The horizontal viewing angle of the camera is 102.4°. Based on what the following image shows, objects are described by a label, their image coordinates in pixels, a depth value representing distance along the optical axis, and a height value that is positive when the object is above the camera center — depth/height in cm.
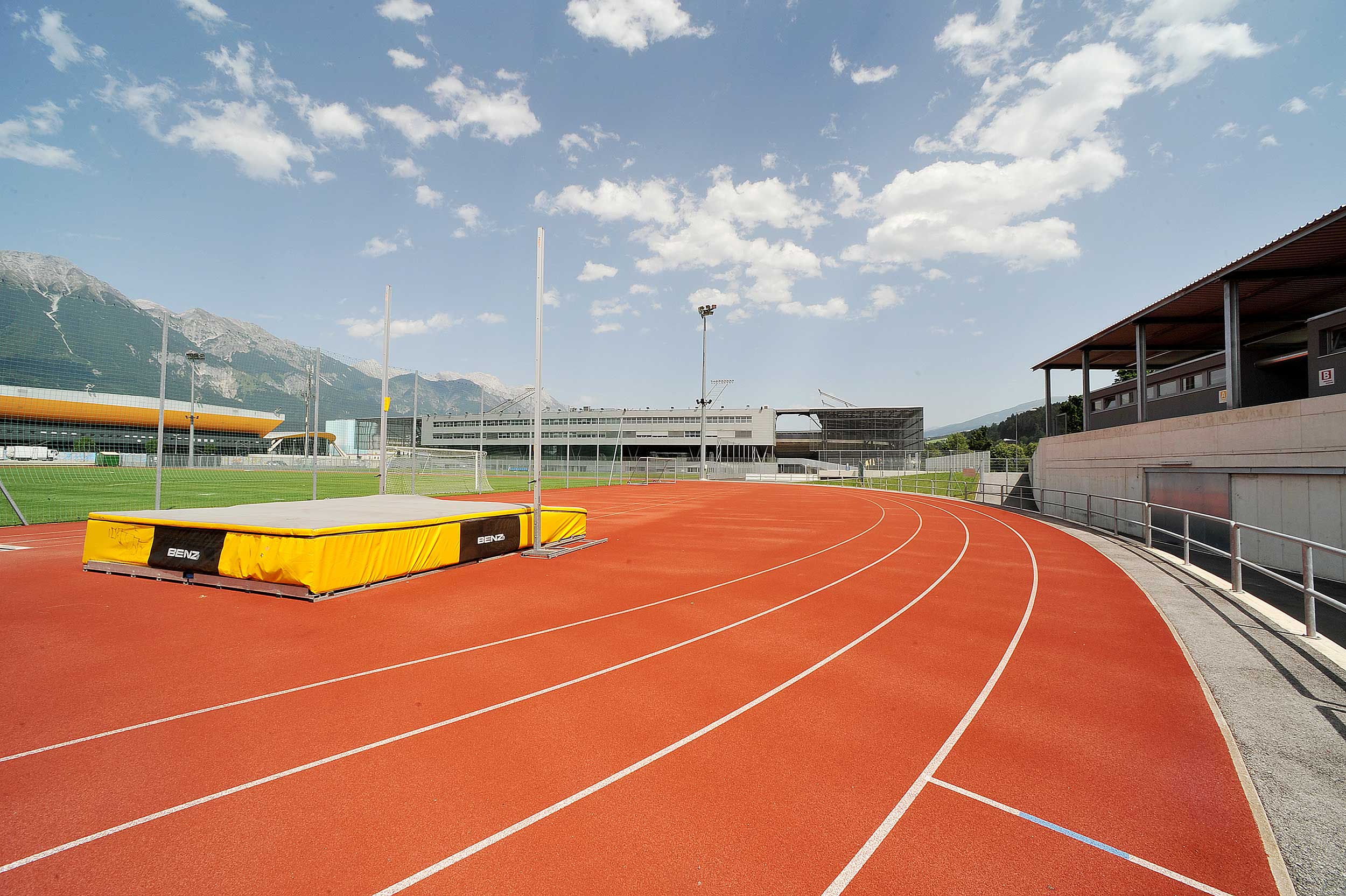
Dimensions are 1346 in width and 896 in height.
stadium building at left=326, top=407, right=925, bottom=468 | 8900 +422
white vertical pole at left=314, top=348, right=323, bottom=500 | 2022 +326
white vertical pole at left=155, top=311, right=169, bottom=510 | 1426 +205
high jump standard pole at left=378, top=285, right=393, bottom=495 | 1648 +67
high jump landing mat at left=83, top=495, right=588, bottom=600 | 870 -159
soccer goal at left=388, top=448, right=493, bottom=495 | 3052 -116
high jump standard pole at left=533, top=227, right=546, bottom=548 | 1177 +75
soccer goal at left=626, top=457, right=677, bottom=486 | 4716 -128
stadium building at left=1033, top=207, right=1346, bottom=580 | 1187 +136
